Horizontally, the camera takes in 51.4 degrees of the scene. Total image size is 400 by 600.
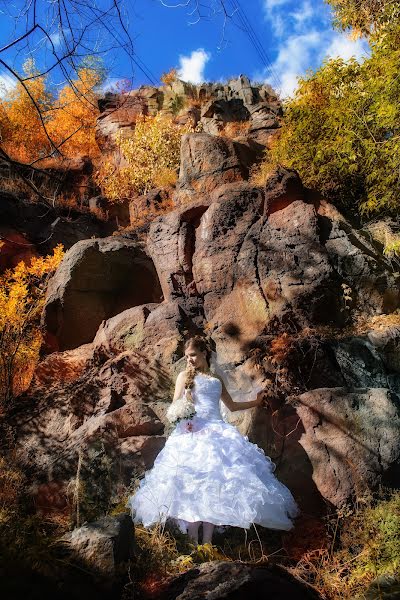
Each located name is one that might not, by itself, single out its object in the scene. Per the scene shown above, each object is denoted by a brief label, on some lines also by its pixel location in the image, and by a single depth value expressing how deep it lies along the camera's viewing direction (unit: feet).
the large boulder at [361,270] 21.98
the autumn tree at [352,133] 23.03
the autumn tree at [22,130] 57.88
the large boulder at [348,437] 13.82
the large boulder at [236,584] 8.01
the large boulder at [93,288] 30.68
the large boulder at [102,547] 9.18
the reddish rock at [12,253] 42.65
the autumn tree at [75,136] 60.34
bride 11.88
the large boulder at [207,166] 31.01
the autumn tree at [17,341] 25.97
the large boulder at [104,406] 17.13
